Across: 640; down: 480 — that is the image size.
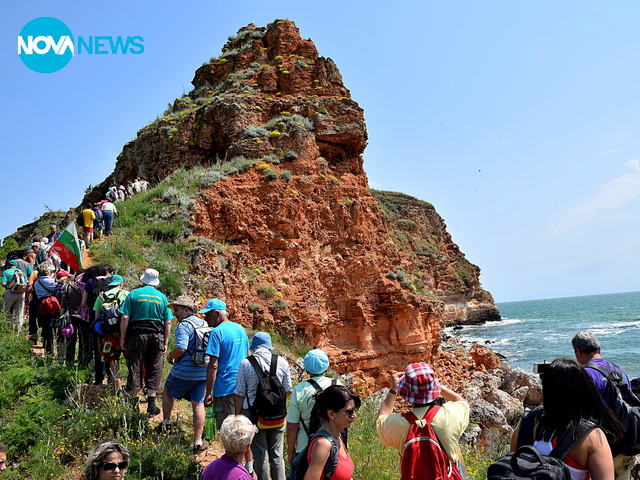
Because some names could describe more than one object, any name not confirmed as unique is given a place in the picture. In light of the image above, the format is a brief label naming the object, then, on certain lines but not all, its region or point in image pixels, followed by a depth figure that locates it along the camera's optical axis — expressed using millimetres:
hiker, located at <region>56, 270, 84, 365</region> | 6983
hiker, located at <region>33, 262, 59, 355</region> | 8004
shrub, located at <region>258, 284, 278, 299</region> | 13391
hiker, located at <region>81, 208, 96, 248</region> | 12367
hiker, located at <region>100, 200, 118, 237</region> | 13333
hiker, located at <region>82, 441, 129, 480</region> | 2844
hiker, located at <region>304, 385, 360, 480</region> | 2854
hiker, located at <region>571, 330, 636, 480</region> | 3354
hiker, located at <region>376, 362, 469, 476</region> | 2930
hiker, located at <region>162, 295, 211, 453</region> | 5113
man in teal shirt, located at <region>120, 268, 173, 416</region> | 5672
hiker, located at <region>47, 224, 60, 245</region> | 12728
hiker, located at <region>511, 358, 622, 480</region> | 2529
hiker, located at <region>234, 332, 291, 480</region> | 4398
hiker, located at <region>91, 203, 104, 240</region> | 13453
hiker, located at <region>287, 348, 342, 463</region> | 4004
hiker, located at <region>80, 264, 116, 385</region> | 6316
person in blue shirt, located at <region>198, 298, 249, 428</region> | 4926
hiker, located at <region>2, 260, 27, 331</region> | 9398
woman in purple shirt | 2965
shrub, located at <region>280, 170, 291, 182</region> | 15547
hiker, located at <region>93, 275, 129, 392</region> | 5871
